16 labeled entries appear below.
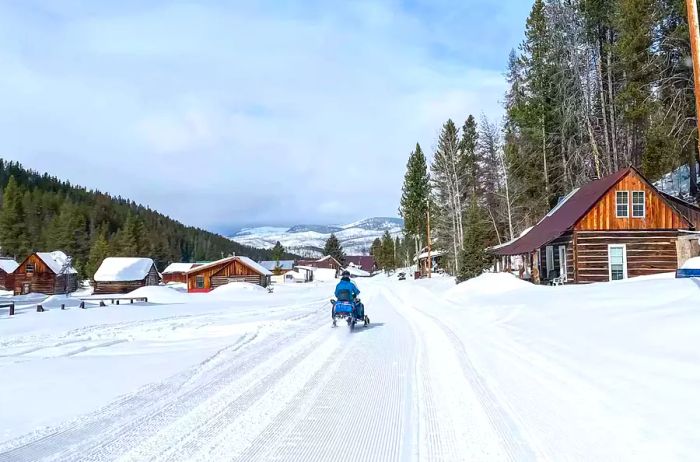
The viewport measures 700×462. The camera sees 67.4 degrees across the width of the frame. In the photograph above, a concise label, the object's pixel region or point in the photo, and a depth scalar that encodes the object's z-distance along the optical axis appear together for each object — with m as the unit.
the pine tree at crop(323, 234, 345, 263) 139.39
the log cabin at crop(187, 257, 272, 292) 66.00
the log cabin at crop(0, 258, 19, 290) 86.34
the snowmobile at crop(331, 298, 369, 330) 15.31
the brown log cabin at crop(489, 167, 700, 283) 26.53
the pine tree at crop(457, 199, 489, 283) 38.53
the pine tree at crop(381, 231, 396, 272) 140.62
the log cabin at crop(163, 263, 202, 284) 127.88
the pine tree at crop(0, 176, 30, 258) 103.38
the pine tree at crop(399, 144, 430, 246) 71.06
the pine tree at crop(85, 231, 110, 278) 101.00
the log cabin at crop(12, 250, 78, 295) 76.38
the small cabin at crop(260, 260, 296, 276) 131.50
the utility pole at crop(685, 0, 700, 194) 12.38
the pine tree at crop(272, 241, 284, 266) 142.73
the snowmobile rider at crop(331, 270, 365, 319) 15.66
